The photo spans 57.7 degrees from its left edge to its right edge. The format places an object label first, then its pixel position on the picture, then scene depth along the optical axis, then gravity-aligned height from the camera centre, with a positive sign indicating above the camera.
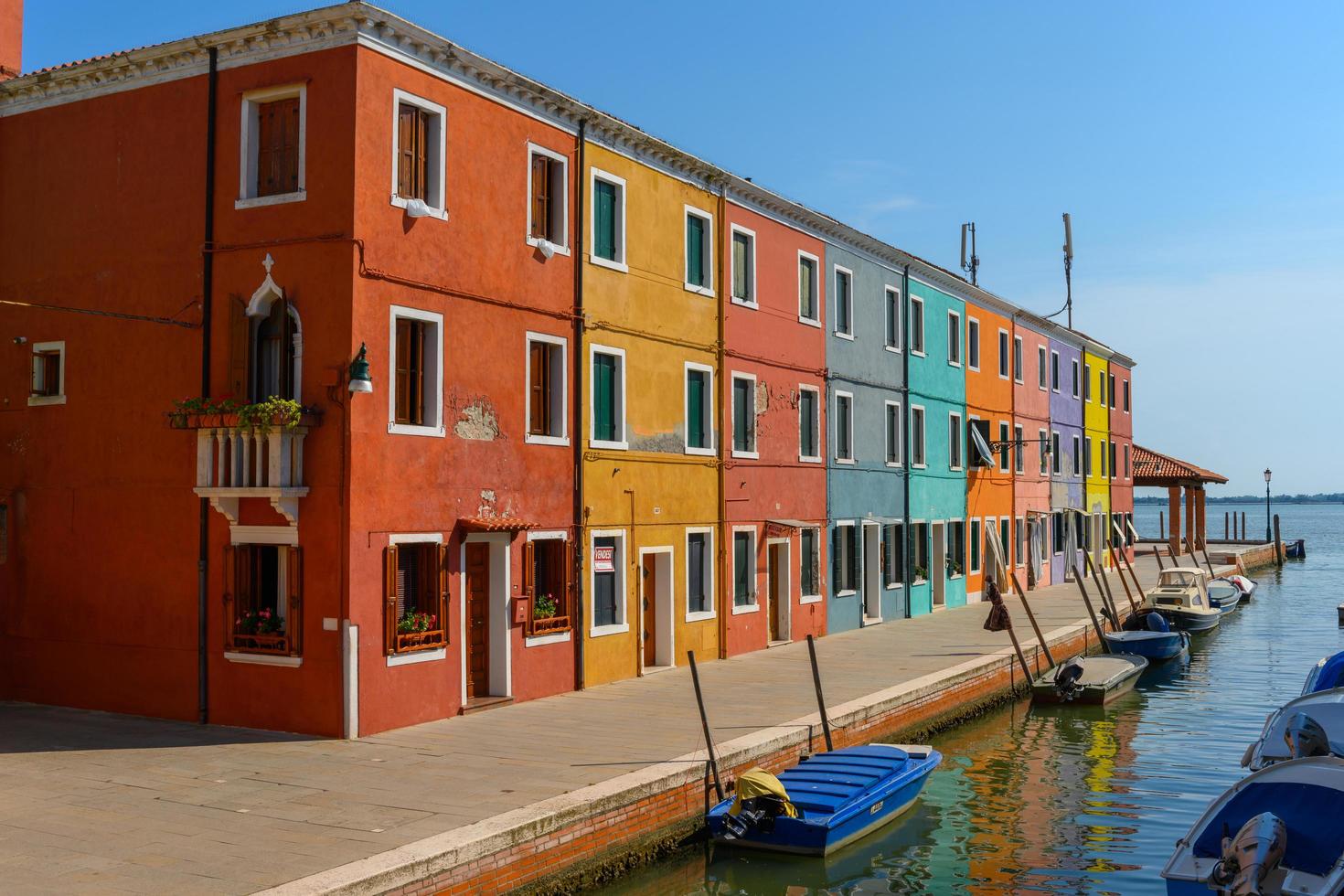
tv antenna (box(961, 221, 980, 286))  47.97 +9.38
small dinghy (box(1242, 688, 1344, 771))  14.27 -2.76
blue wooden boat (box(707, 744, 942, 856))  12.66 -3.23
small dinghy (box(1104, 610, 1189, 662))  28.39 -3.30
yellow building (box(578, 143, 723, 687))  19.14 +1.44
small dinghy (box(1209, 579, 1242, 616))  40.41 -3.20
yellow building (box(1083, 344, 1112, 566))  47.53 +2.10
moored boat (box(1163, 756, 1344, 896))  10.00 -2.88
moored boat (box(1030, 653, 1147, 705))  22.58 -3.39
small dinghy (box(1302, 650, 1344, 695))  18.66 -2.69
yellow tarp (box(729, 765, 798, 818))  12.68 -2.97
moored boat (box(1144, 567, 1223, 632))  35.16 -2.90
